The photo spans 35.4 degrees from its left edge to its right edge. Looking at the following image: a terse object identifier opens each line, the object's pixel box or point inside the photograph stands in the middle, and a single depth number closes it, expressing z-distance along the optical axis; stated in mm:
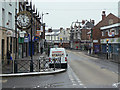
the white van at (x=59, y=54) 18250
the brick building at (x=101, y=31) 43600
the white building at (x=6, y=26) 19625
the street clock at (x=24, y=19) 14870
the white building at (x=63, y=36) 104625
